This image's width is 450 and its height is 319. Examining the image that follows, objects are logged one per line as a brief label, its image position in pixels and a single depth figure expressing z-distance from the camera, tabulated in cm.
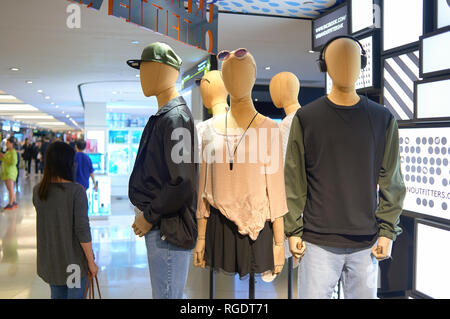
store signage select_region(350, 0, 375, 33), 326
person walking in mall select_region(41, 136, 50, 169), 1648
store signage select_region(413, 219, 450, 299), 234
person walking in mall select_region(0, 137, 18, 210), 836
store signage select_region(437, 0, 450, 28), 234
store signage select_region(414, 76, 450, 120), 229
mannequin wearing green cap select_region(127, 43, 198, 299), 172
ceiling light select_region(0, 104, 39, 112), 1812
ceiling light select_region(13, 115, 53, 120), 2544
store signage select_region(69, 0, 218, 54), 261
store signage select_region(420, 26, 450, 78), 226
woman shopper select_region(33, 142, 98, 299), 229
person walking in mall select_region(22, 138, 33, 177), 1783
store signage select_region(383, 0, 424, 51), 266
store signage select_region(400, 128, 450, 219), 236
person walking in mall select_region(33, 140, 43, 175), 1789
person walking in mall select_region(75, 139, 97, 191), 585
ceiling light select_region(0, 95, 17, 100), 1495
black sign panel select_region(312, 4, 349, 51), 420
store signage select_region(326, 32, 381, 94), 311
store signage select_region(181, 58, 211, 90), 659
